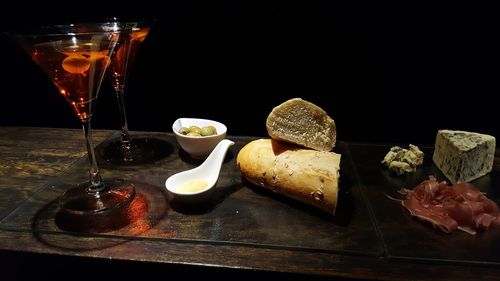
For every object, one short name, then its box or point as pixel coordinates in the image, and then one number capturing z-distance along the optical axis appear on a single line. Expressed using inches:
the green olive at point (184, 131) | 18.0
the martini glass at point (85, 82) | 11.4
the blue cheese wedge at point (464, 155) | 15.2
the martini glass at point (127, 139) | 16.9
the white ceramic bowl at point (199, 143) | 17.0
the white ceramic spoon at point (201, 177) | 13.7
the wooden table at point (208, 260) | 10.6
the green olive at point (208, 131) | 17.7
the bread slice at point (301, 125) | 15.0
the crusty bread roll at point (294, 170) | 13.2
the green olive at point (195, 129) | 17.8
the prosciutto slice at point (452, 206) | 12.4
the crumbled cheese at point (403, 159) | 16.2
